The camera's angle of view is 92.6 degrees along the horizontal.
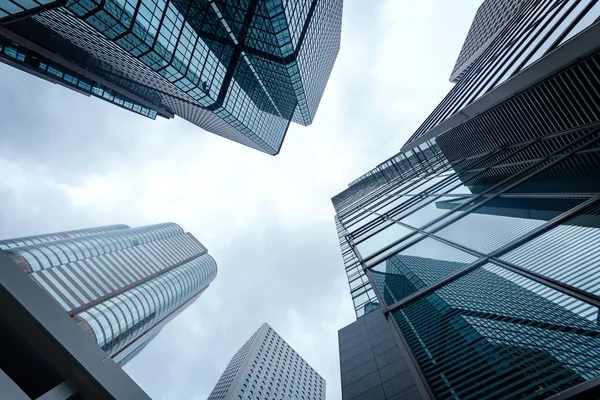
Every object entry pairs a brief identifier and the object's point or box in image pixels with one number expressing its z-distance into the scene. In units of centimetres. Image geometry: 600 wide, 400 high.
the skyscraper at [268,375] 6944
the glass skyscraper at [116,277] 5362
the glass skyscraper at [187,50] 2362
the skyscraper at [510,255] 355
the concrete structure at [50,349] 273
